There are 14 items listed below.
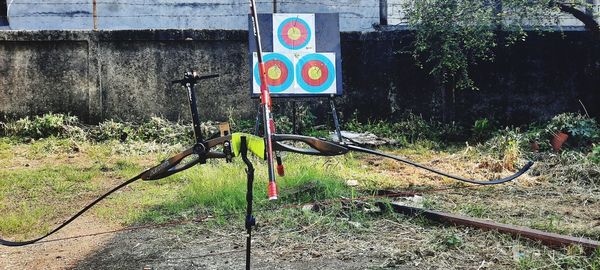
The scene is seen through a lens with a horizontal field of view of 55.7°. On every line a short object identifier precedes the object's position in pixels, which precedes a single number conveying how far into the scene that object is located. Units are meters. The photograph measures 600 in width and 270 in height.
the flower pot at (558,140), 5.66
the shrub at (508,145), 4.97
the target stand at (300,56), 6.11
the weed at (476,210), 3.47
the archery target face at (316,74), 6.17
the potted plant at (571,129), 5.70
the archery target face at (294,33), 6.23
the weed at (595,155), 4.76
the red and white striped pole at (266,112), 1.63
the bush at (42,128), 6.52
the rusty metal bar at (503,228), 2.71
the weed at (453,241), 2.89
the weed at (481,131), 6.58
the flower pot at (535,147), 5.68
